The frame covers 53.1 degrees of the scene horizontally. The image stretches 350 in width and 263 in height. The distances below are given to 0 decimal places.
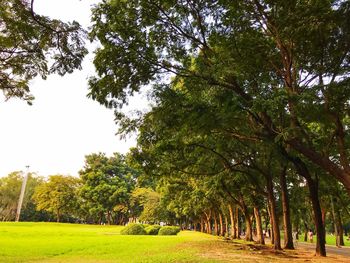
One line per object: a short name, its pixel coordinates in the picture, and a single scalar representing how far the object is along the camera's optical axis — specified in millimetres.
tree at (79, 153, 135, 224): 66500
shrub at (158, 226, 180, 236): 36812
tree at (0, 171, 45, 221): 74931
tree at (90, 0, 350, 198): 9828
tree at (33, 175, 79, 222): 64562
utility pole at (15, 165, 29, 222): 66538
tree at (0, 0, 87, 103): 8609
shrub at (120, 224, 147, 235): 34081
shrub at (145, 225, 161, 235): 35962
